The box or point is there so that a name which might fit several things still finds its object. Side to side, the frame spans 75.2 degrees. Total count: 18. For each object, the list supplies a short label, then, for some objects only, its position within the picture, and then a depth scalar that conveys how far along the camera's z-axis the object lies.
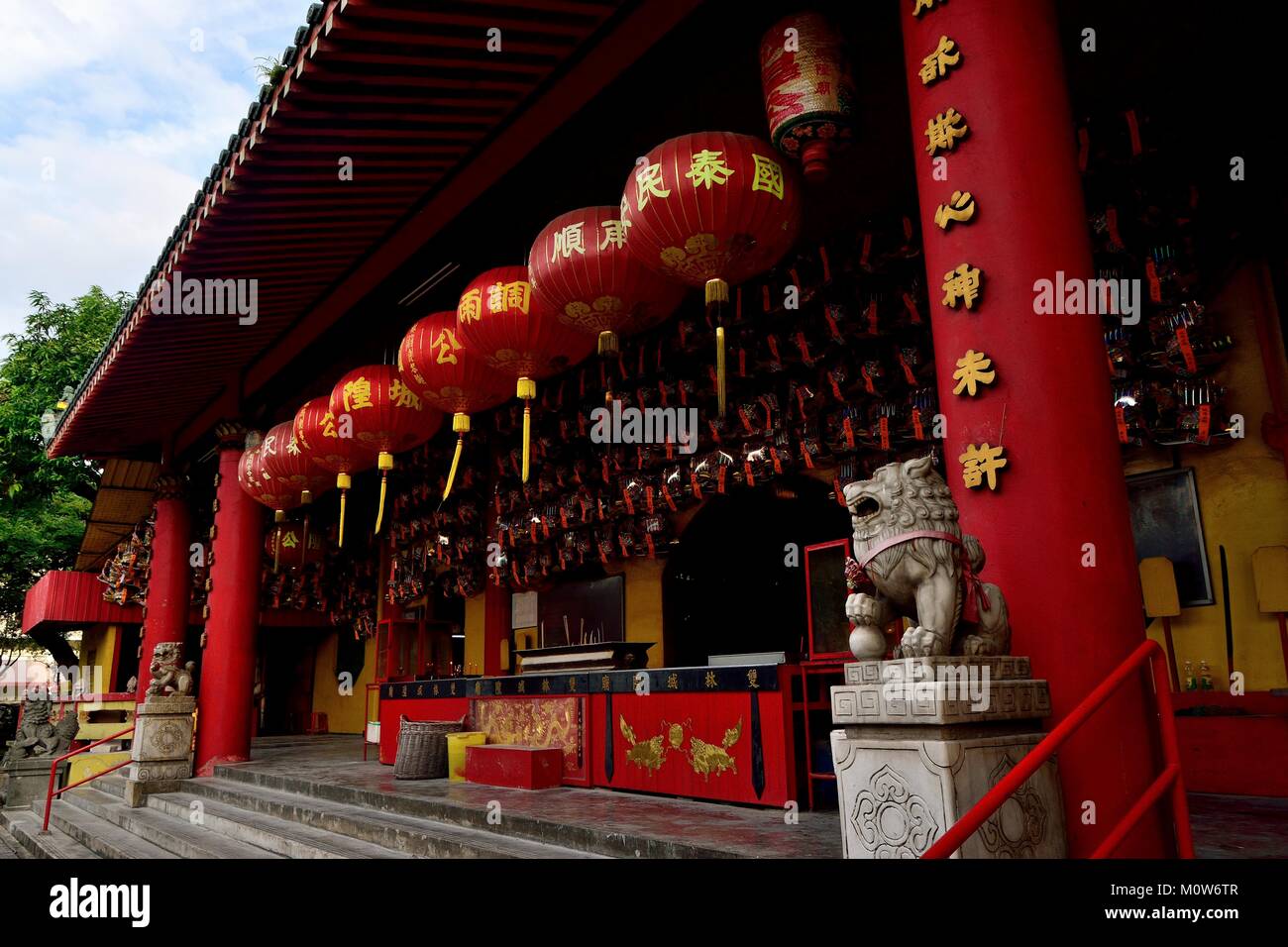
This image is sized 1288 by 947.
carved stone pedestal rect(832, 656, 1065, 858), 2.53
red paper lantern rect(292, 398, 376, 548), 7.03
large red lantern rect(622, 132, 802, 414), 4.22
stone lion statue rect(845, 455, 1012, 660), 2.83
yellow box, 7.16
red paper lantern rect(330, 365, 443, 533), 6.79
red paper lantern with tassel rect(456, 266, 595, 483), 5.51
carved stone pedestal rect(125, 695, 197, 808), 8.76
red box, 6.46
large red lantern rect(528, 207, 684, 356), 4.85
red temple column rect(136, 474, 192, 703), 12.29
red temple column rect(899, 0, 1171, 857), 3.02
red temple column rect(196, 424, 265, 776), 9.60
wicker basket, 7.37
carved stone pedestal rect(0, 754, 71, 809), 10.13
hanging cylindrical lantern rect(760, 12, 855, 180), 4.29
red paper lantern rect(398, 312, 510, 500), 6.05
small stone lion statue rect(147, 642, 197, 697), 9.31
